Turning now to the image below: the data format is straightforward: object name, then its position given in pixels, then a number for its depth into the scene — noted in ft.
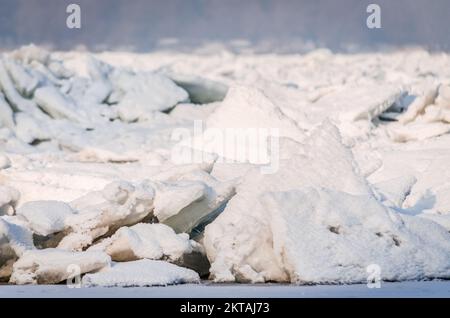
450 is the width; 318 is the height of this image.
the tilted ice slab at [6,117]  66.59
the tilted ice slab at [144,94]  73.77
